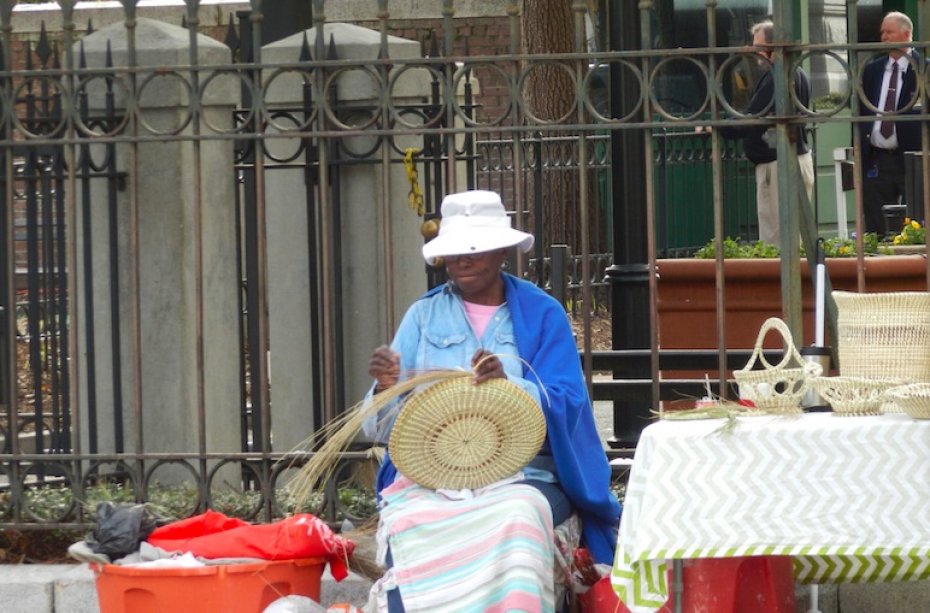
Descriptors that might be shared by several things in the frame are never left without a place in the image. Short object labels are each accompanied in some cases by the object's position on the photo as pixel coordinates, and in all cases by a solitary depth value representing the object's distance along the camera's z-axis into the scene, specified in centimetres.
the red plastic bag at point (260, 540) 1068
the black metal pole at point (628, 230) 1559
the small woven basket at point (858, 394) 920
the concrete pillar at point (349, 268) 1318
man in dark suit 1824
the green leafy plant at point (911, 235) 1797
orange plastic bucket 1048
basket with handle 927
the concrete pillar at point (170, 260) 1291
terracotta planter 1592
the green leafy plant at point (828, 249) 1687
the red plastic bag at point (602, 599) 999
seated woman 970
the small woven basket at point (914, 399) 884
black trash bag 1070
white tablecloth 880
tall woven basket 947
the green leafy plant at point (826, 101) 2625
